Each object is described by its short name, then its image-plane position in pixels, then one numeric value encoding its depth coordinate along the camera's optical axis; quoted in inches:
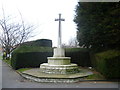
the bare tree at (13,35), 609.5
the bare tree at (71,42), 1258.1
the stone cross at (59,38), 321.7
